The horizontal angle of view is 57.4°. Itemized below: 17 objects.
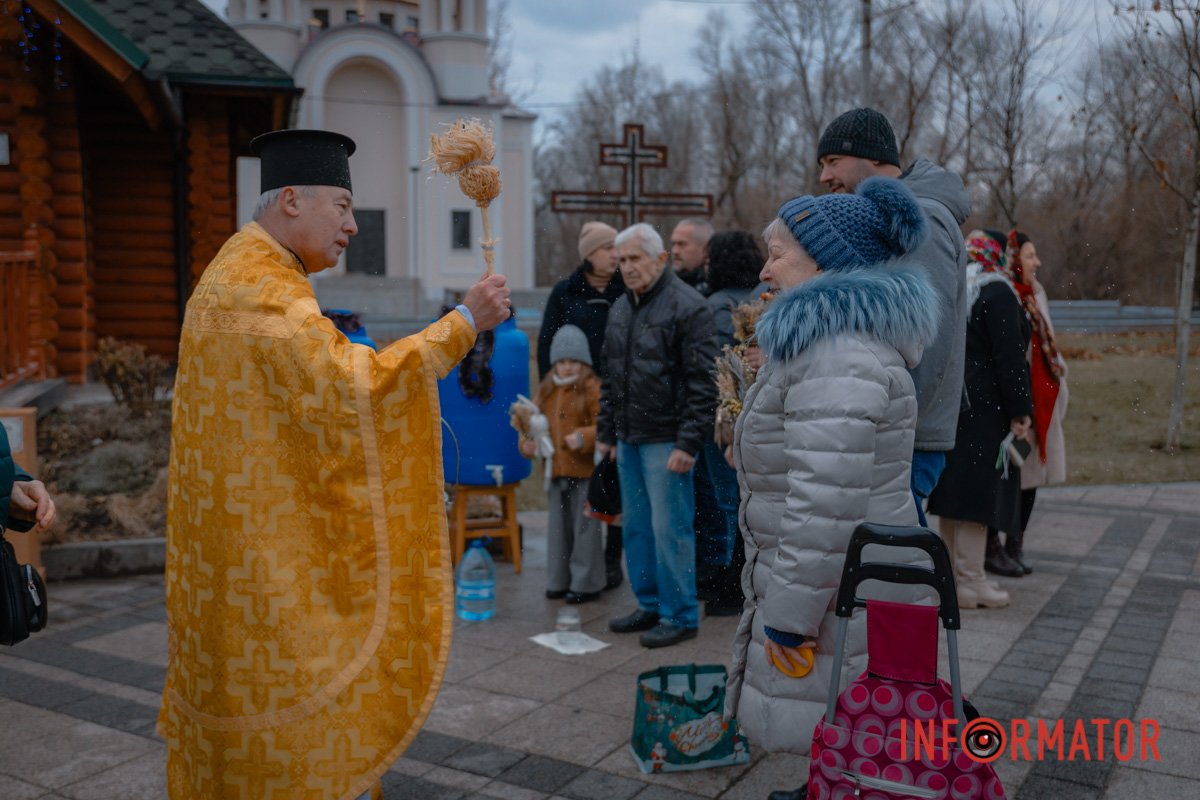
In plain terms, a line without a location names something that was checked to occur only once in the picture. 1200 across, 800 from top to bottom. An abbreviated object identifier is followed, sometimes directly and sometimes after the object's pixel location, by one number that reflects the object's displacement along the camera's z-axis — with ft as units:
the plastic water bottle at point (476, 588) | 19.35
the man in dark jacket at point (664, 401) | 17.19
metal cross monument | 62.03
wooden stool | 21.86
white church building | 118.32
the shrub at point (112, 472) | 25.73
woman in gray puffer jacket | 8.84
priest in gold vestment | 9.12
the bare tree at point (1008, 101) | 55.26
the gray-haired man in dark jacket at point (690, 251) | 21.54
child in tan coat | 20.34
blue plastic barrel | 21.48
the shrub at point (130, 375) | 33.55
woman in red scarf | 21.09
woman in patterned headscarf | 18.70
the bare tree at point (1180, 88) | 33.55
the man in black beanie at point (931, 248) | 11.81
